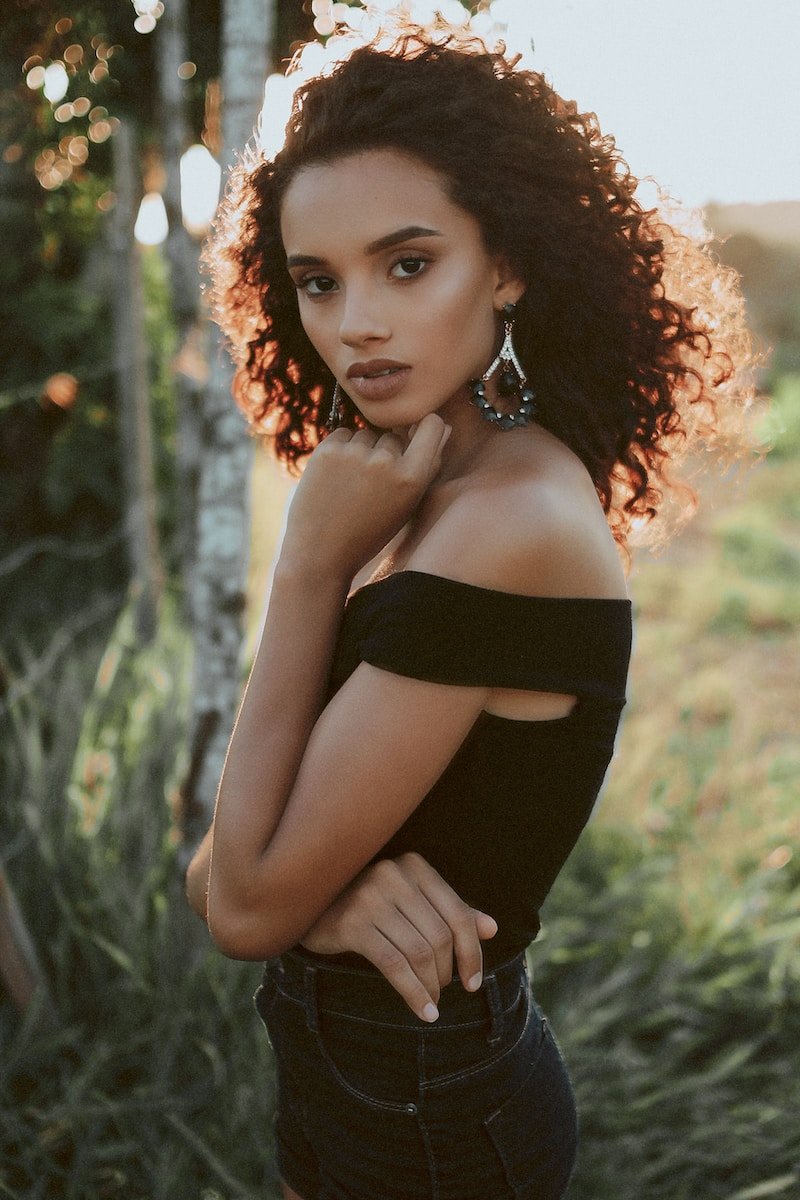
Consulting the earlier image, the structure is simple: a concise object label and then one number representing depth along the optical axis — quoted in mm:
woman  1178
